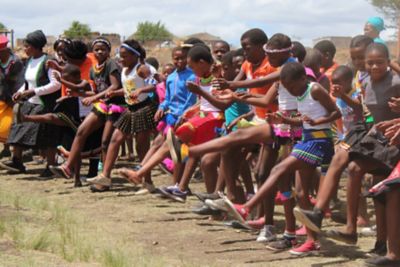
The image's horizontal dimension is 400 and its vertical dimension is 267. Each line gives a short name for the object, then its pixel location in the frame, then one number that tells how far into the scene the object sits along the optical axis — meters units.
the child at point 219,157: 8.23
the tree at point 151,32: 83.69
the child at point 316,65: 8.42
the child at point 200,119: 8.59
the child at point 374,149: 6.41
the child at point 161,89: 10.44
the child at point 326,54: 9.35
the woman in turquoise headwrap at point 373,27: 9.05
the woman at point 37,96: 11.46
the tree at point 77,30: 73.06
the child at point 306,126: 6.59
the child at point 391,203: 6.01
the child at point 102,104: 10.40
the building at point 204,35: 72.91
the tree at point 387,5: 49.44
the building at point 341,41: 55.18
